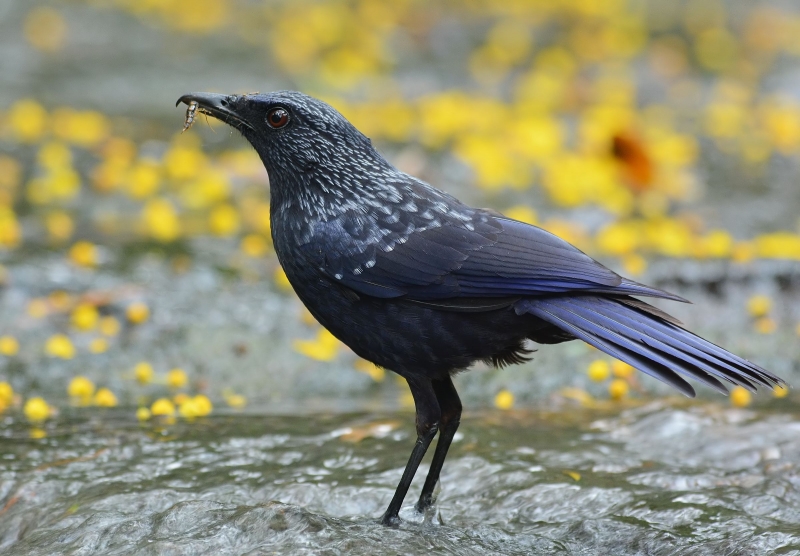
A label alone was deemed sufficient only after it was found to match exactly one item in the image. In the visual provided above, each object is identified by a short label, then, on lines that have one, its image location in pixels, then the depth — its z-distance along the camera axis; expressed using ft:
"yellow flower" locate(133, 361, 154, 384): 38.11
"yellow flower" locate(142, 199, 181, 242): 49.65
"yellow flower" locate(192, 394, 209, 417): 34.47
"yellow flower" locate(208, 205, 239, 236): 50.52
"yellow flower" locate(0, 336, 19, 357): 38.75
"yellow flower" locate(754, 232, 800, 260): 47.52
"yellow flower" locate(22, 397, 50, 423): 33.65
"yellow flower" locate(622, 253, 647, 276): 45.88
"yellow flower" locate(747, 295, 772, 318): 42.45
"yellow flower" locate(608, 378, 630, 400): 37.40
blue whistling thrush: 25.63
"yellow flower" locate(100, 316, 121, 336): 41.04
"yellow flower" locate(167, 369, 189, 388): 37.99
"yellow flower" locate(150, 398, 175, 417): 34.35
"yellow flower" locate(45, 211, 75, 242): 49.19
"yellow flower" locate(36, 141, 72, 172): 55.93
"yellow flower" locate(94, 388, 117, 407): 35.86
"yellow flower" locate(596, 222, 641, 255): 48.66
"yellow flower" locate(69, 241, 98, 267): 45.62
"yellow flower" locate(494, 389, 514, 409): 36.63
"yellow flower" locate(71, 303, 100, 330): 40.88
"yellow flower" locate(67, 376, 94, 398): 36.47
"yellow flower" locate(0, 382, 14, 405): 35.36
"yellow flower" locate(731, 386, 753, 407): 35.58
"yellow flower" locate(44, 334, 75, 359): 39.02
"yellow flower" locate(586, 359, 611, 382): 38.11
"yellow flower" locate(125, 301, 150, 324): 41.42
